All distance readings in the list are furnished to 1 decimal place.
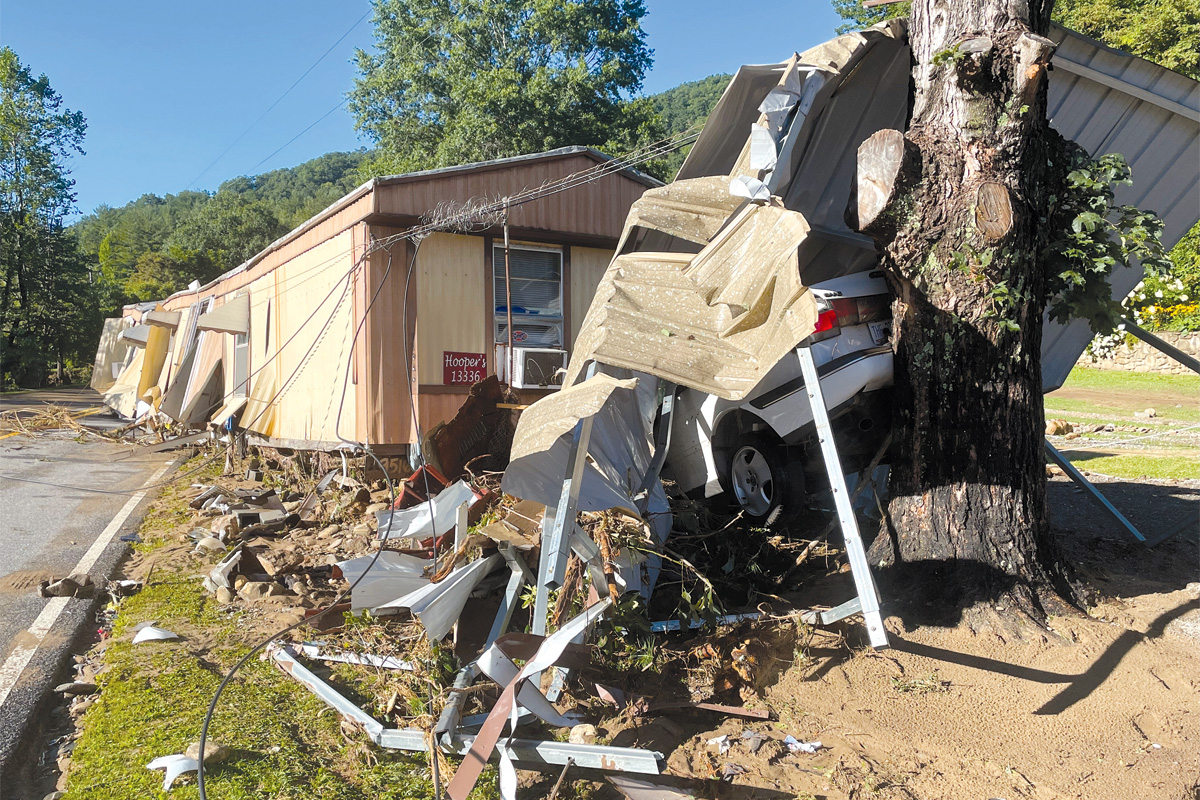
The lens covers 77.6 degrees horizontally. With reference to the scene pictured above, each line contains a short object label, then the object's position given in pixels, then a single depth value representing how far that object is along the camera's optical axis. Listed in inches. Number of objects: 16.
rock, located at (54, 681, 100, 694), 162.1
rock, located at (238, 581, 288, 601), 216.4
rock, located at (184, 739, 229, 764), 127.3
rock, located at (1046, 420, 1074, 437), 458.3
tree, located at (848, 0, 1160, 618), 154.6
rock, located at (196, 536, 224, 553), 271.3
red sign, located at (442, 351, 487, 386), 353.4
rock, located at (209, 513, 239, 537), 284.2
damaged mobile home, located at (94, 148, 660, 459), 339.9
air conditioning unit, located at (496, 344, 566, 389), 350.6
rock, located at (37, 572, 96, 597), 221.6
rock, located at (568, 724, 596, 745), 128.0
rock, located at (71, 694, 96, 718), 154.3
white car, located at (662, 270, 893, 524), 175.0
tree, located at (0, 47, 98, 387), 1325.5
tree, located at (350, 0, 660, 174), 1039.6
